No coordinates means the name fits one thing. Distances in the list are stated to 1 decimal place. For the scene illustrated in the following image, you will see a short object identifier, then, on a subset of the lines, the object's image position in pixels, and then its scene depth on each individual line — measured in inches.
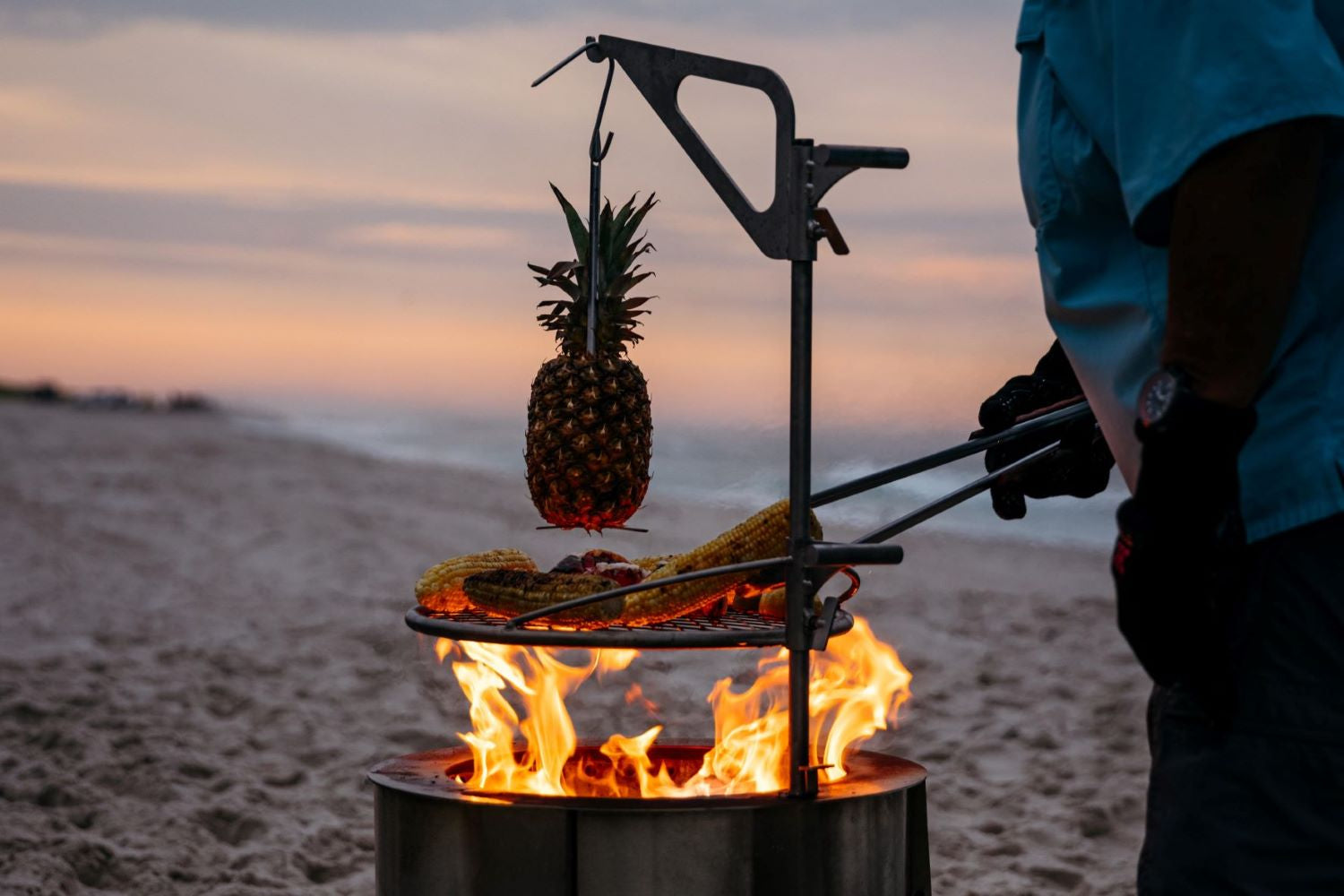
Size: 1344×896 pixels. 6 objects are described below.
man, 65.2
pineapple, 121.3
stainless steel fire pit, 98.1
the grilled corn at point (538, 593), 105.9
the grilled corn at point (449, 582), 115.5
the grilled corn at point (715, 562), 105.0
